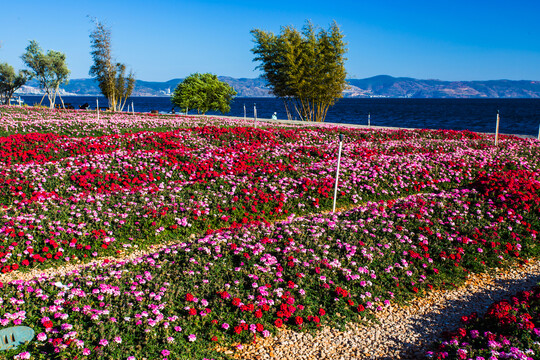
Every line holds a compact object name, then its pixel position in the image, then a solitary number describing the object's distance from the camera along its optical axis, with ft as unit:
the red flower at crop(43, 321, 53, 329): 19.01
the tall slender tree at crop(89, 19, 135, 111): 175.94
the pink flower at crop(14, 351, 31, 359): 17.03
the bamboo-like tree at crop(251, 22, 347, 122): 144.87
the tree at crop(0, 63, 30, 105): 226.99
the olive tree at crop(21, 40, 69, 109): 207.21
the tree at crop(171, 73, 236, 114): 186.19
